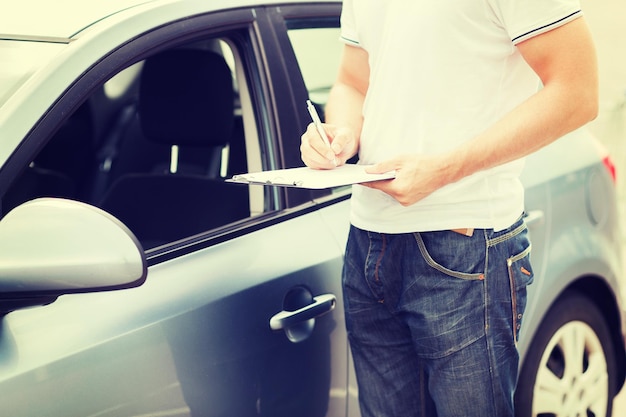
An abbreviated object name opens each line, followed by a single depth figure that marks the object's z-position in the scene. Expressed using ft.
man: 9.63
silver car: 9.35
